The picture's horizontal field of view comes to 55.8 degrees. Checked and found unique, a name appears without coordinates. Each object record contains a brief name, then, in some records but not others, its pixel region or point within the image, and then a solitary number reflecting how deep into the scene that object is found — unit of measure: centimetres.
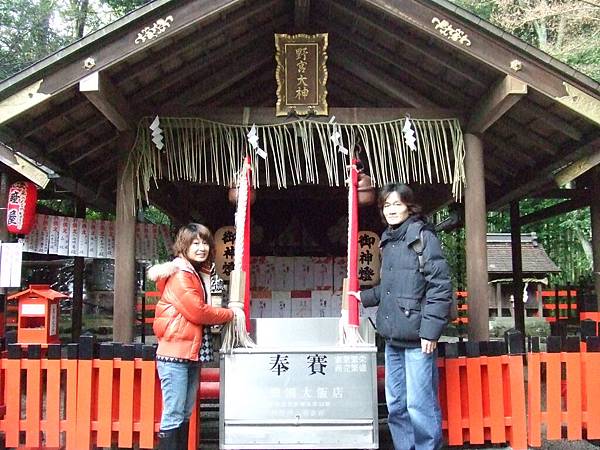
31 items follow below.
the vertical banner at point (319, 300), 943
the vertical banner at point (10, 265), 527
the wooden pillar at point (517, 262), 982
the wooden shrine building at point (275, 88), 470
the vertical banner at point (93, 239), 761
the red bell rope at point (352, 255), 456
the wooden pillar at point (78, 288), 858
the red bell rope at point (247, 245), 466
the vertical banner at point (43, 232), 686
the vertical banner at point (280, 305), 938
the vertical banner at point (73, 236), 735
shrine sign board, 552
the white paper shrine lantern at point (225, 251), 862
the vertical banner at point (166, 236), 889
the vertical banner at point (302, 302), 942
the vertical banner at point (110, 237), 785
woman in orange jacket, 396
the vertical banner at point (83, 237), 748
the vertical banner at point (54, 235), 704
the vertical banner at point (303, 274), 945
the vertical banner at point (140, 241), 803
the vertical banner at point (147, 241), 827
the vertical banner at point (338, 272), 946
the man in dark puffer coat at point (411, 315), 401
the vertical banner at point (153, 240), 851
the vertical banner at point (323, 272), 945
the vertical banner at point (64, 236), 716
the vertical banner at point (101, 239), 775
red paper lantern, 596
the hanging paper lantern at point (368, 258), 870
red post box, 521
